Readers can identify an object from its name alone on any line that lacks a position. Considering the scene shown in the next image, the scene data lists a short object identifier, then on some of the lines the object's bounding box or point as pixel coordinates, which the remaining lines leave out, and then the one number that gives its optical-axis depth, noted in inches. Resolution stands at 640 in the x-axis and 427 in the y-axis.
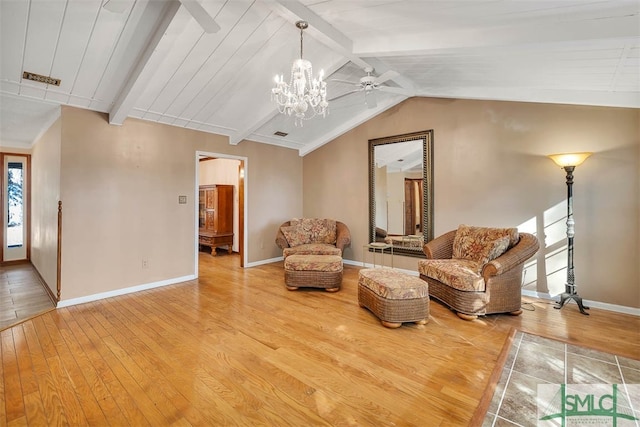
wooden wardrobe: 262.5
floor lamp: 125.7
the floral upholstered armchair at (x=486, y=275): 119.0
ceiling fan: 133.9
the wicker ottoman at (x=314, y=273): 157.6
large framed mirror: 185.5
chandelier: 104.9
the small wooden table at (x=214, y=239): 262.2
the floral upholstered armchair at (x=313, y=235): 200.1
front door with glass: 218.8
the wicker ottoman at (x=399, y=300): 111.2
